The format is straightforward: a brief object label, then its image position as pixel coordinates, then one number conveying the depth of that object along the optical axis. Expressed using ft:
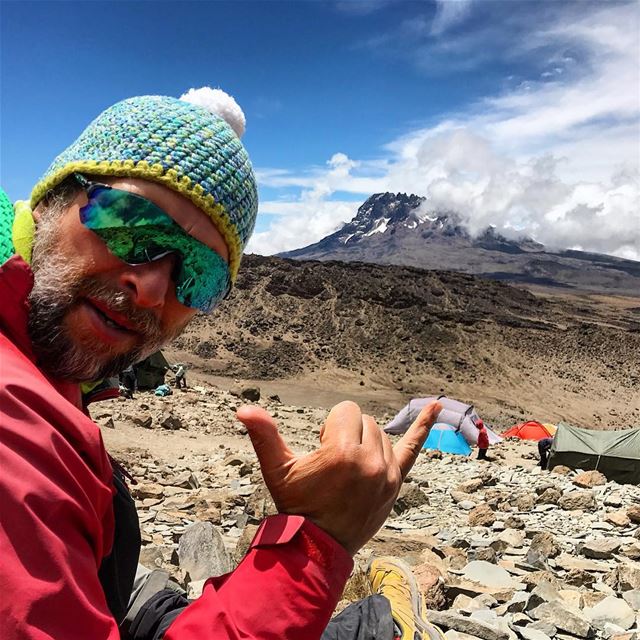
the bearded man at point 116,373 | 2.73
